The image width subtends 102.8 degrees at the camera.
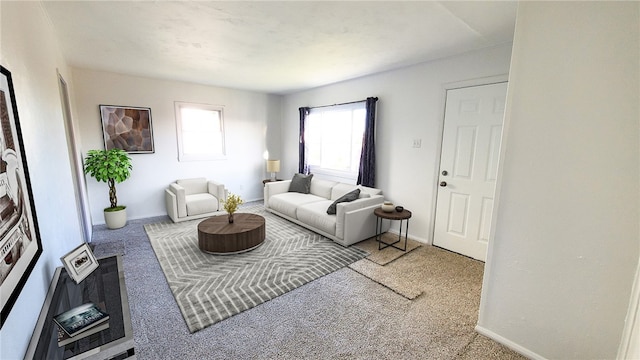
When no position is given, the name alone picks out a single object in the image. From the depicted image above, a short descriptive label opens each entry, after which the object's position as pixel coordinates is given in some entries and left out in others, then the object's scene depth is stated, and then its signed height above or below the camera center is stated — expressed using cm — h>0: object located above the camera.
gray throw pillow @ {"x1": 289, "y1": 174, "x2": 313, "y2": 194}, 491 -74
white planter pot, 393 -118
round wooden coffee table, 308 -112
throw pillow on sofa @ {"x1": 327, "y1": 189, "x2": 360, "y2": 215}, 363 -76
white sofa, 341 -96
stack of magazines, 107 -79
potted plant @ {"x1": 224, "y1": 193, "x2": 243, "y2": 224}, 335 -79
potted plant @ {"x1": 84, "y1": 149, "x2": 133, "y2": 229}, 367 -42
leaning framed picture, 140 -70
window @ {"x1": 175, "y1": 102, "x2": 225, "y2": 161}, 478 +24
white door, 288 -22
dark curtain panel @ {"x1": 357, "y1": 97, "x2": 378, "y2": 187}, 395 -4
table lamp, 548 -45
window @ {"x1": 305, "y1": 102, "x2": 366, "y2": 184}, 444 +11
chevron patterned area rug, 221 -135
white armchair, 425 -96
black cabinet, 100 -82
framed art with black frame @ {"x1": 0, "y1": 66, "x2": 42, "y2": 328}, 87 -28
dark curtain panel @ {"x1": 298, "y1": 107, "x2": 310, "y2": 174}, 527 -6
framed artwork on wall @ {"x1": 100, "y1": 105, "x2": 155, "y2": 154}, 407 +23
